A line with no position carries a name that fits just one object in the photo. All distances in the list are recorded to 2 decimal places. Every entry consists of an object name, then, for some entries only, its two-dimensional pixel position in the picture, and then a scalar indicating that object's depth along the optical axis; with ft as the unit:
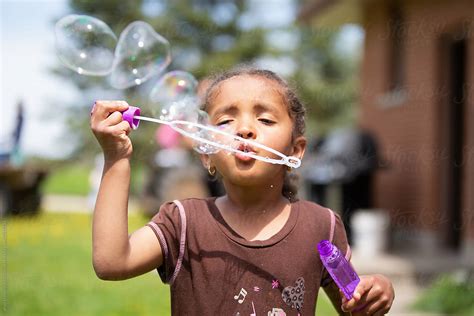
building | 24.75
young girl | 5.83
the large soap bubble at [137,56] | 8.69
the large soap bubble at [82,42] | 8.40
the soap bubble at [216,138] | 6.26
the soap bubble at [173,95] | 8.25
